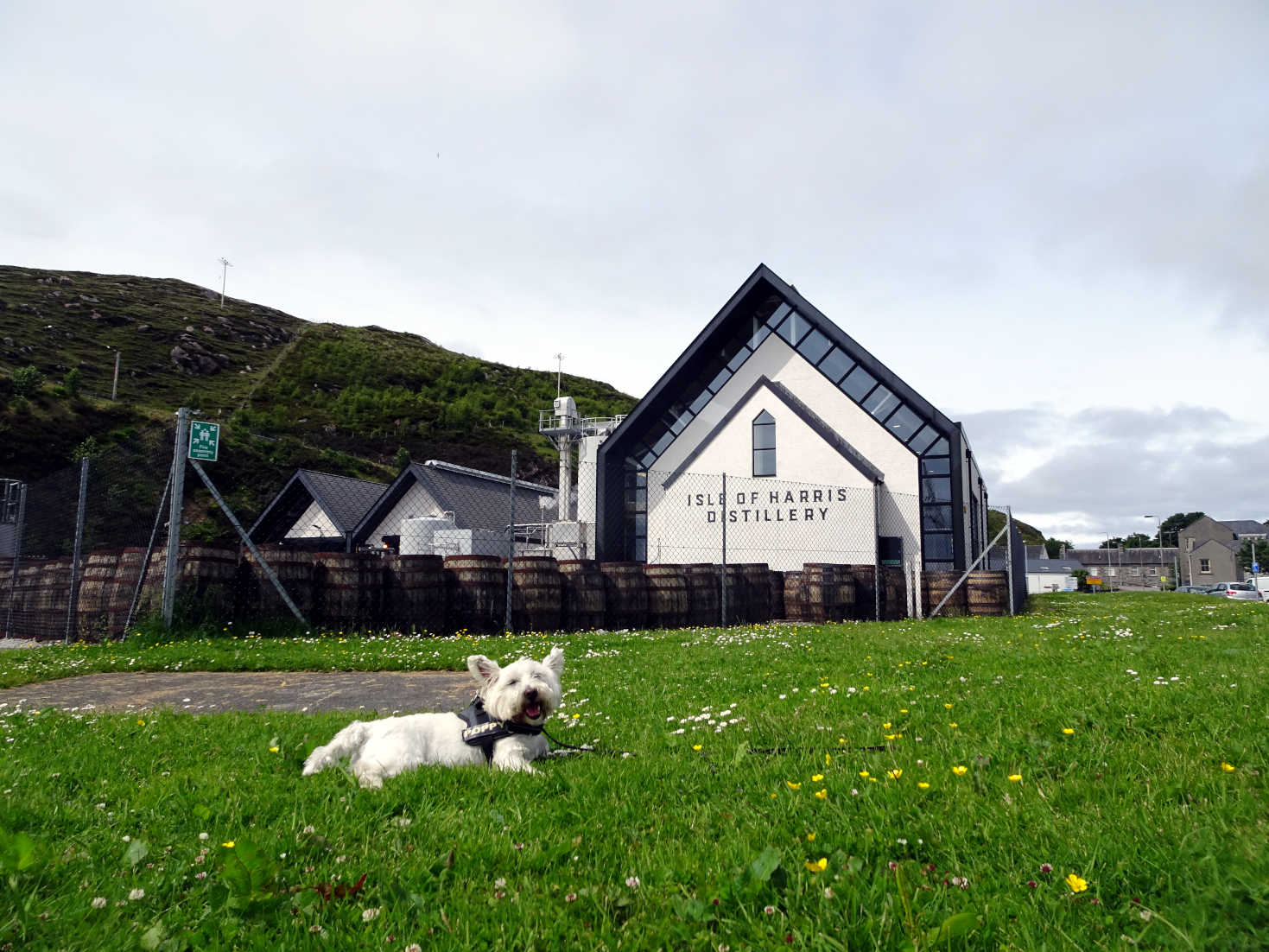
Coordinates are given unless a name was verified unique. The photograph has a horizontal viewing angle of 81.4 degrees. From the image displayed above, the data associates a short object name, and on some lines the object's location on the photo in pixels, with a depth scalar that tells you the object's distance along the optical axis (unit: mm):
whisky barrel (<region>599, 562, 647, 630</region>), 15273
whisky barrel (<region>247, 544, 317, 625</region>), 12703
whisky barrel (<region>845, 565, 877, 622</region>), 17547
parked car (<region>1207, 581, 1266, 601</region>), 39912
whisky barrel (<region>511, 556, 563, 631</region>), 14086
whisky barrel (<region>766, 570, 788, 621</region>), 17438
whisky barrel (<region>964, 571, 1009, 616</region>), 17250
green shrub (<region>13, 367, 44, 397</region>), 49719
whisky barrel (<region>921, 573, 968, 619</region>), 17498
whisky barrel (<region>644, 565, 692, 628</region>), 15586
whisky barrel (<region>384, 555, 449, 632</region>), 13438
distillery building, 22438
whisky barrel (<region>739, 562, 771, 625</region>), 17000
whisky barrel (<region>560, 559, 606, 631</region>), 14680
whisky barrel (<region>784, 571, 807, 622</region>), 16828
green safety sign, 11953
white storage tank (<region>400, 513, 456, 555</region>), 24188
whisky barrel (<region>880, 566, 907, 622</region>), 17750
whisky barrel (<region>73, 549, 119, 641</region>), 12883
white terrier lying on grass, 4152
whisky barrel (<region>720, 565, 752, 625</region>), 16578
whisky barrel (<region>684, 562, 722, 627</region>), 16016
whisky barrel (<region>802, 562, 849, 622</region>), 16672
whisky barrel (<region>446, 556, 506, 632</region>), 13805
